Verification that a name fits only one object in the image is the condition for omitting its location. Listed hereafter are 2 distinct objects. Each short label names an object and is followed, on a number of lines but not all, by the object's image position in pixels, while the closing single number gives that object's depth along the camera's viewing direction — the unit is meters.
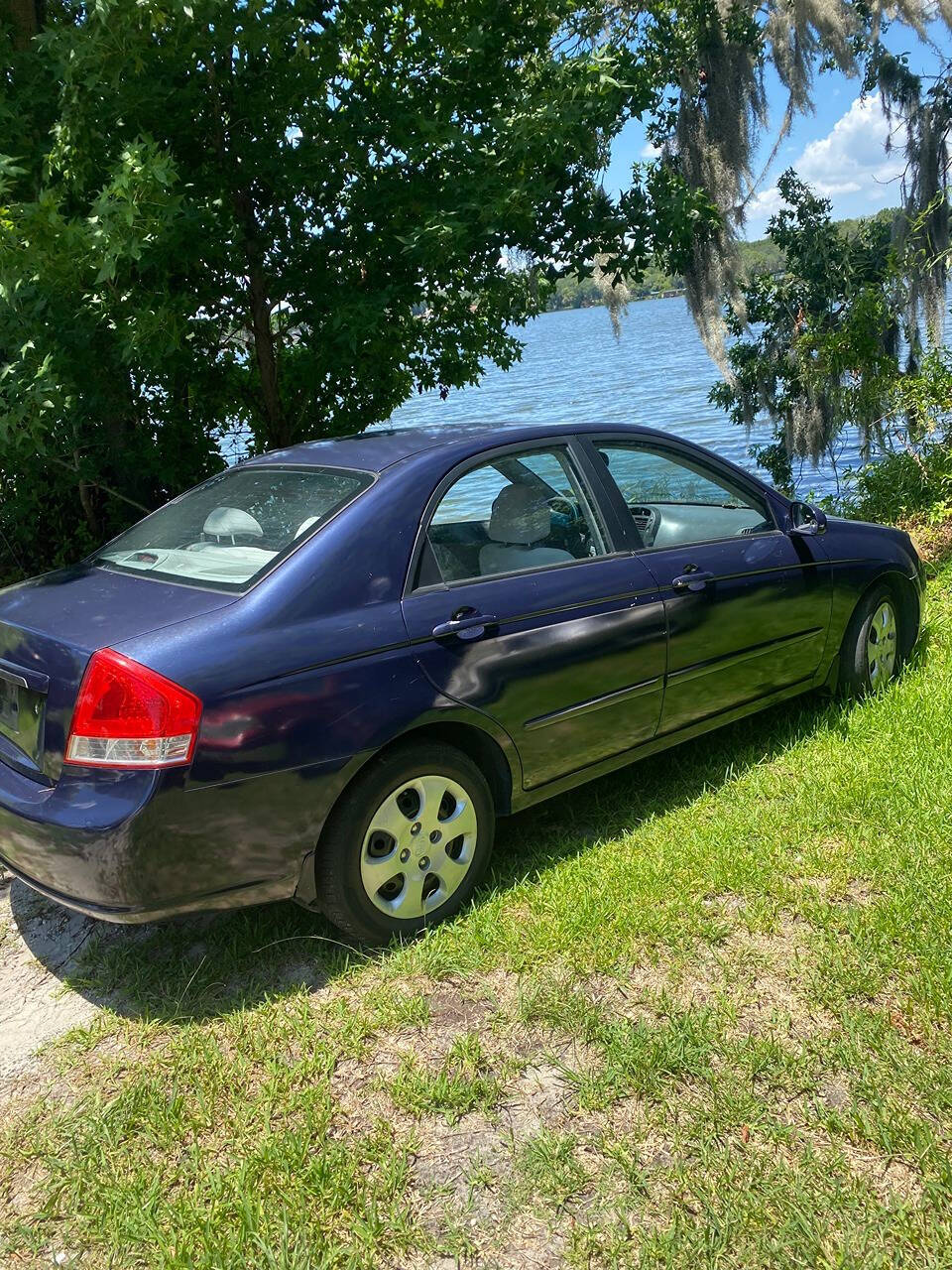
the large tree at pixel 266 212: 5.03
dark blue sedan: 3.07
